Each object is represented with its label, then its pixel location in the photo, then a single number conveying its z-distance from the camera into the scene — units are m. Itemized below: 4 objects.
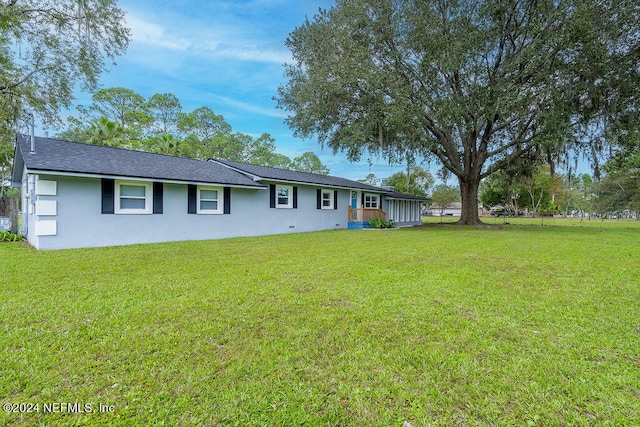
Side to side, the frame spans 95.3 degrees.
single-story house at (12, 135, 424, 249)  8.21
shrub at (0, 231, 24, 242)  9.84
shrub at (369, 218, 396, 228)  17.33
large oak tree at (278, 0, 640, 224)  11.94
